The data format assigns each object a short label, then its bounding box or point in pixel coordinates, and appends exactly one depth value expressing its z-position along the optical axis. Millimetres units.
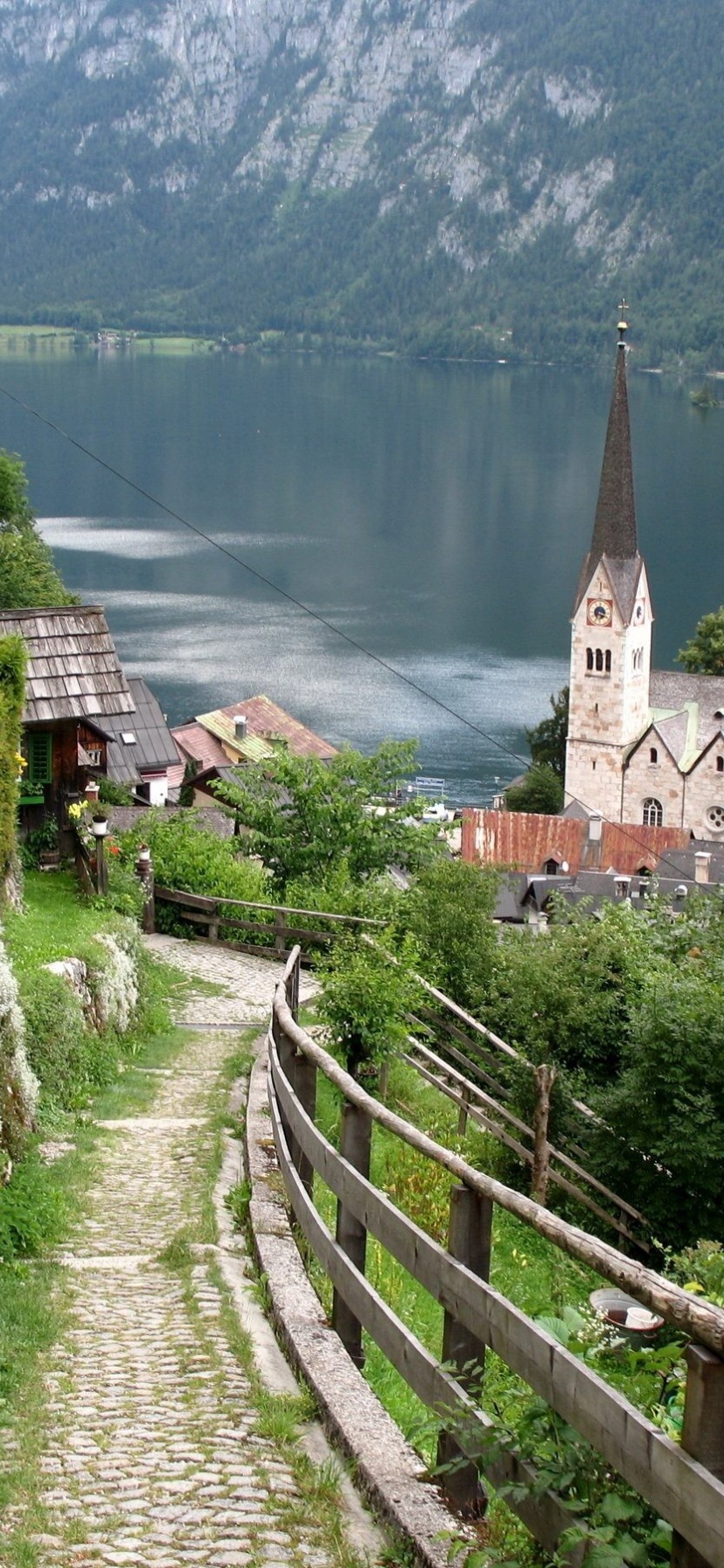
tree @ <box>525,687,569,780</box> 75688
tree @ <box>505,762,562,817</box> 69938
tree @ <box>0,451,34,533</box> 55250
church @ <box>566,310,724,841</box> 70062
